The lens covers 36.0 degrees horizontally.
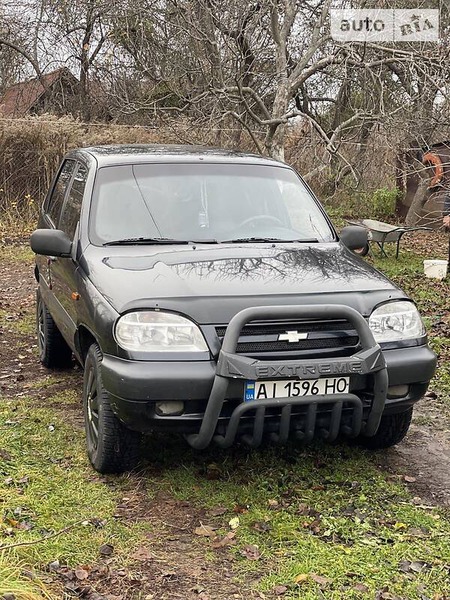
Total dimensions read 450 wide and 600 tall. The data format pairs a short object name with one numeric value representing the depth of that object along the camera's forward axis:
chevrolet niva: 3.29
